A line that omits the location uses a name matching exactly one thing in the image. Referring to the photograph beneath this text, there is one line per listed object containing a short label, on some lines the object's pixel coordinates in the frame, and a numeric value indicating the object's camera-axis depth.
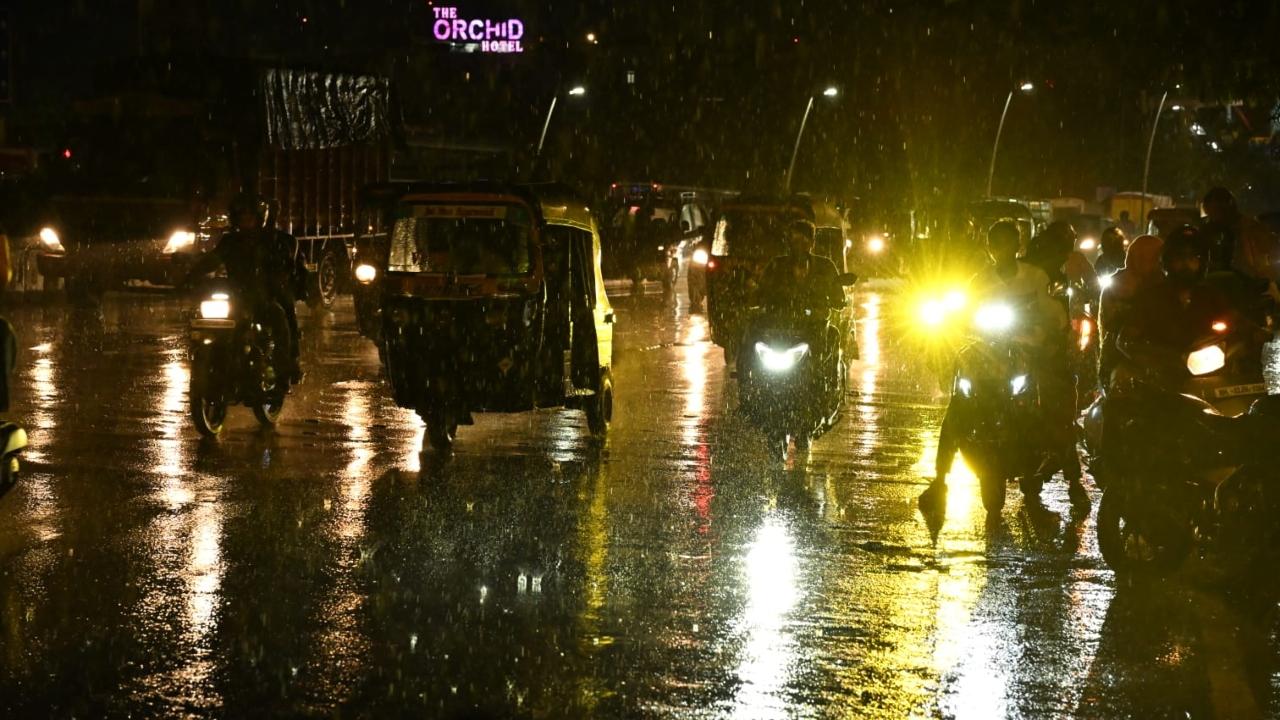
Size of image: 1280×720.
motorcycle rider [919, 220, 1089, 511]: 9.98
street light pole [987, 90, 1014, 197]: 68.07
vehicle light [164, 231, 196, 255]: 28.66
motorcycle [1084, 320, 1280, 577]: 7.61
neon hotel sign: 108.88
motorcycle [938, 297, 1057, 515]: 9.85
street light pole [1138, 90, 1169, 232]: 60.69
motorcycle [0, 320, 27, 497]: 8.45
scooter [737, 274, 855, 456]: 12.12
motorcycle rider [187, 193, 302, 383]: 13.25
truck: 28.64
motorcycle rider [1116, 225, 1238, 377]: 8.60
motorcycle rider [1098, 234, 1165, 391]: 9.79
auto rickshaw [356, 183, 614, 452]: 12.16
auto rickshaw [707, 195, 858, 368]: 21.06
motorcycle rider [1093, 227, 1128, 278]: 16.95
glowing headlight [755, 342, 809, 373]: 12.16
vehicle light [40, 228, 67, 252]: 28.78
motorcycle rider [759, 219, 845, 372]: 12.28
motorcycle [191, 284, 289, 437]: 12.64
